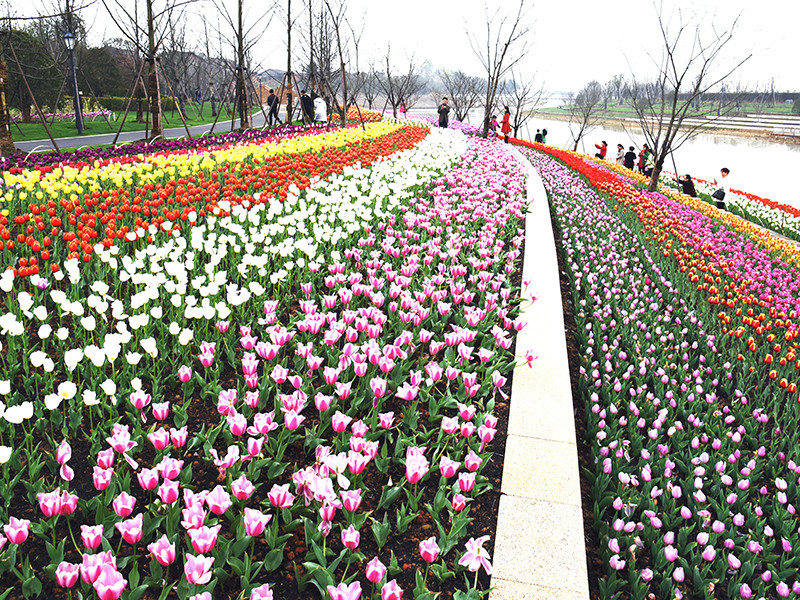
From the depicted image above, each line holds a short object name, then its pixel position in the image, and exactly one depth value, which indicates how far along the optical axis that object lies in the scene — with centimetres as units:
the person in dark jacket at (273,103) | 2033
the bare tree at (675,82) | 1362
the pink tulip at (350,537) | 187
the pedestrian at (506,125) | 2133
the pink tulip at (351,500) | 201
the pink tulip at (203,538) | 169
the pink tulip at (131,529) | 179
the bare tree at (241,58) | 1557
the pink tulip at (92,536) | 171
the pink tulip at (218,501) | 187
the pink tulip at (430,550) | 188
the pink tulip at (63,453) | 205
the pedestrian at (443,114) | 2684
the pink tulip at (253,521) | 183
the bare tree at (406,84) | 3317
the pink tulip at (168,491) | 195
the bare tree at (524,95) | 3372
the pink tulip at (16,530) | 172
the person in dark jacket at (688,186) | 1506
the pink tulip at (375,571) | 173
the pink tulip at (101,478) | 201
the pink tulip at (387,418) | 245
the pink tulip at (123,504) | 187
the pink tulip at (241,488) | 194
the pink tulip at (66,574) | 160
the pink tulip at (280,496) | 197
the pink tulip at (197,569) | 160
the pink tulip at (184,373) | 263
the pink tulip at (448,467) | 222
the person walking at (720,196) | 1516
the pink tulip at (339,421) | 238
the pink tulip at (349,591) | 162
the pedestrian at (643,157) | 2007
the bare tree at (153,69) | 1227
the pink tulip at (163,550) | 170
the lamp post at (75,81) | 1872
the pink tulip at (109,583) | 153
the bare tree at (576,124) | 5836
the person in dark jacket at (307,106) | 2060
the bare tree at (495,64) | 2312
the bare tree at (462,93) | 4349
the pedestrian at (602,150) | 2253
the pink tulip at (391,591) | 170
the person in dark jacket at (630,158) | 2156
